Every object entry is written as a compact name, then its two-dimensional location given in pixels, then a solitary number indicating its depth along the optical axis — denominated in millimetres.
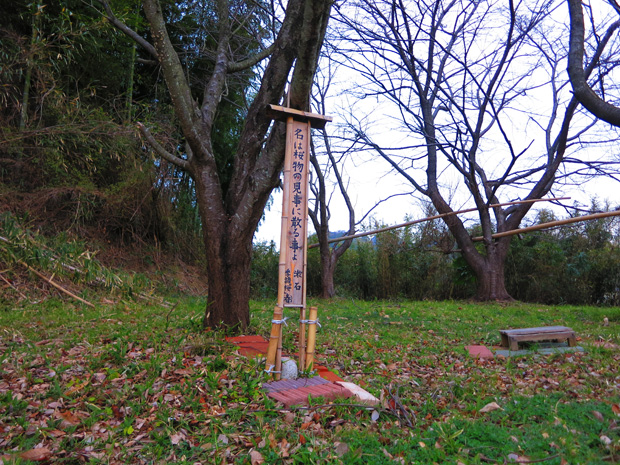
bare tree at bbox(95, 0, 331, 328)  4078
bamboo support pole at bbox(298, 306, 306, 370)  3357
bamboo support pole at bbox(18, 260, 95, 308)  5662
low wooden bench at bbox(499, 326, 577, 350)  4352
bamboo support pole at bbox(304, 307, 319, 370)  3332
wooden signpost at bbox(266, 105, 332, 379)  3299
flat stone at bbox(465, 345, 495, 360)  4195
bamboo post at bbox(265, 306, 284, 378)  3148
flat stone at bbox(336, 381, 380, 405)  2834
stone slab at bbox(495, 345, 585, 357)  4215
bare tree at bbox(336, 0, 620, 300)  8695
